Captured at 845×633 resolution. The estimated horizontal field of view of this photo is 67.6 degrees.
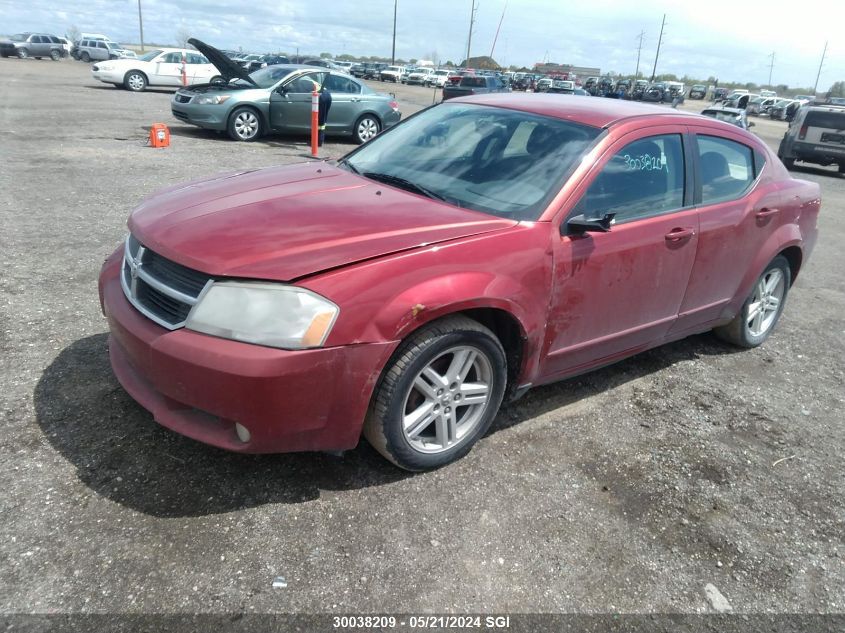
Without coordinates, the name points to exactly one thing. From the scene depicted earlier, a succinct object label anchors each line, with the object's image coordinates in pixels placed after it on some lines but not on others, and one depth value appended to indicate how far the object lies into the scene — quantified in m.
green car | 12.85
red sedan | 2.43
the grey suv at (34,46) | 43.03
